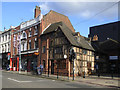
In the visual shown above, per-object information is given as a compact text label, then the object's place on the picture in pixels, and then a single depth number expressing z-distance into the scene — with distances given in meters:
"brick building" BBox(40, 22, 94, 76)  18.29
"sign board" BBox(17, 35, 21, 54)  25.81
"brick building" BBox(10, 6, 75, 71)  22.34
